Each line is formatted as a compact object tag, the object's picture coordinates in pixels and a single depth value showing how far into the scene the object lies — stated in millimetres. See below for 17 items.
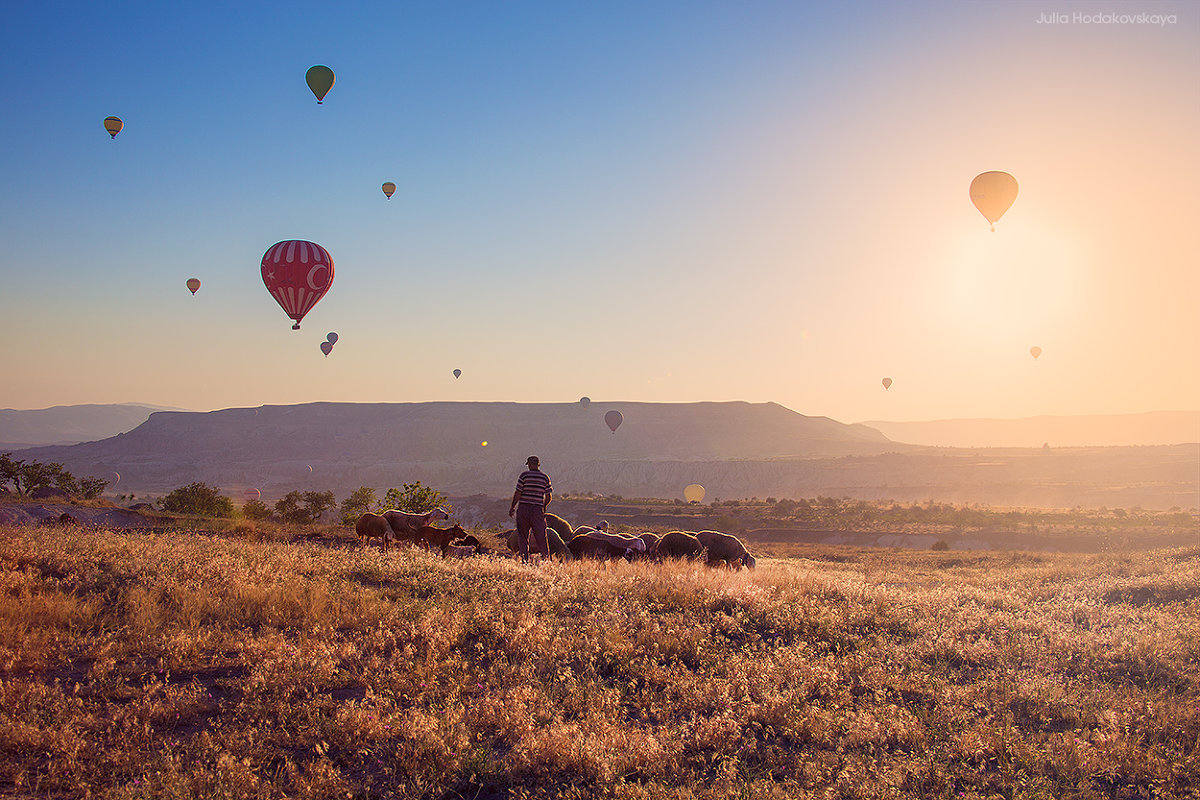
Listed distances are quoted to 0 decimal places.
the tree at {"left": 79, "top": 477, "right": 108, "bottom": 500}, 38375
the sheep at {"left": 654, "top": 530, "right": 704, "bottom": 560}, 16734
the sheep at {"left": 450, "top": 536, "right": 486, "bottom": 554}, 16750
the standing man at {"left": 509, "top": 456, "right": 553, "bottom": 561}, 14188
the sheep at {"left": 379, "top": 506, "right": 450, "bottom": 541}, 17531
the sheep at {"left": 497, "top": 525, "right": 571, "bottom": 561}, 16228
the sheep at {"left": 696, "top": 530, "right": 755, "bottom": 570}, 17084
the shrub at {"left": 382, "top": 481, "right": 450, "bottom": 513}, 26109
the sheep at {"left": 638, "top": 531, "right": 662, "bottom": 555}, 16906
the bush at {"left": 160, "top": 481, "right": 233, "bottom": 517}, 35331
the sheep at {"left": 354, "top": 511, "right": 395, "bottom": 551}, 17703
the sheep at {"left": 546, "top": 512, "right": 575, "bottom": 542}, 18984
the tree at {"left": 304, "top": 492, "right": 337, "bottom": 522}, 37906
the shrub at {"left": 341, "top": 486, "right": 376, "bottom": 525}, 36406
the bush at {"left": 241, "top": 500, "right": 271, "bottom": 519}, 32441
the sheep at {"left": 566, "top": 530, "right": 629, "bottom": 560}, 16609
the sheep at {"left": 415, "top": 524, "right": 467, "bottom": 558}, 16625
